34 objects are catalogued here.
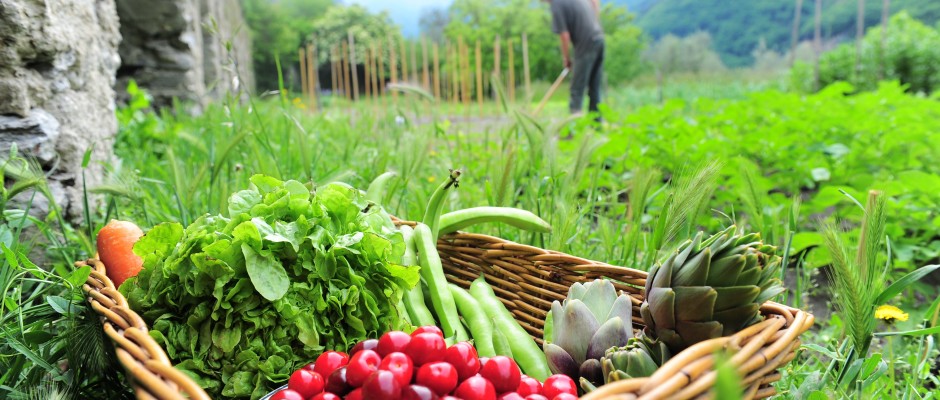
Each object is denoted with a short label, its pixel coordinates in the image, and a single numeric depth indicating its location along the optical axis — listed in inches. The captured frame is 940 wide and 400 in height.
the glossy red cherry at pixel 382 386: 24.9
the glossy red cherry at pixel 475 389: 25.8
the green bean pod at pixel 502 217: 35.5
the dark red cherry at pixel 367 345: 27.7
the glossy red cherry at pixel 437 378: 25.7
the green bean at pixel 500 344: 30.9
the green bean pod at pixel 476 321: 32.1
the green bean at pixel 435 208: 33.8
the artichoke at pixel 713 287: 26.4
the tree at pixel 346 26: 1571.1
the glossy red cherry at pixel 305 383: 26.5
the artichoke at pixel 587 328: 28.9
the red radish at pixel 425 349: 26.6
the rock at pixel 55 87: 36.2
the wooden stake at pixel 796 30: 417.0
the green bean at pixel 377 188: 36.0
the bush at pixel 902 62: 363.5
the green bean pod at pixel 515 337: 31.4
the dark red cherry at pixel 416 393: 25.1
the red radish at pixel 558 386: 27.0
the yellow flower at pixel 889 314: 32.7
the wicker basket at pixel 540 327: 23.5
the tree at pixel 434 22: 1984.2
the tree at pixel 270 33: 1371.5
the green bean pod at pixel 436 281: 32.7
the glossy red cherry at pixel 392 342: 27.0
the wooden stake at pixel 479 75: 214.4
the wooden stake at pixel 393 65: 278.8
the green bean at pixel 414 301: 32.7
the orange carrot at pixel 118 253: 31.5
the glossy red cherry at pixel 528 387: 27.1
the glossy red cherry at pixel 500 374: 27.0
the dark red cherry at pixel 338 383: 26.5
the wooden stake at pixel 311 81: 330.1
